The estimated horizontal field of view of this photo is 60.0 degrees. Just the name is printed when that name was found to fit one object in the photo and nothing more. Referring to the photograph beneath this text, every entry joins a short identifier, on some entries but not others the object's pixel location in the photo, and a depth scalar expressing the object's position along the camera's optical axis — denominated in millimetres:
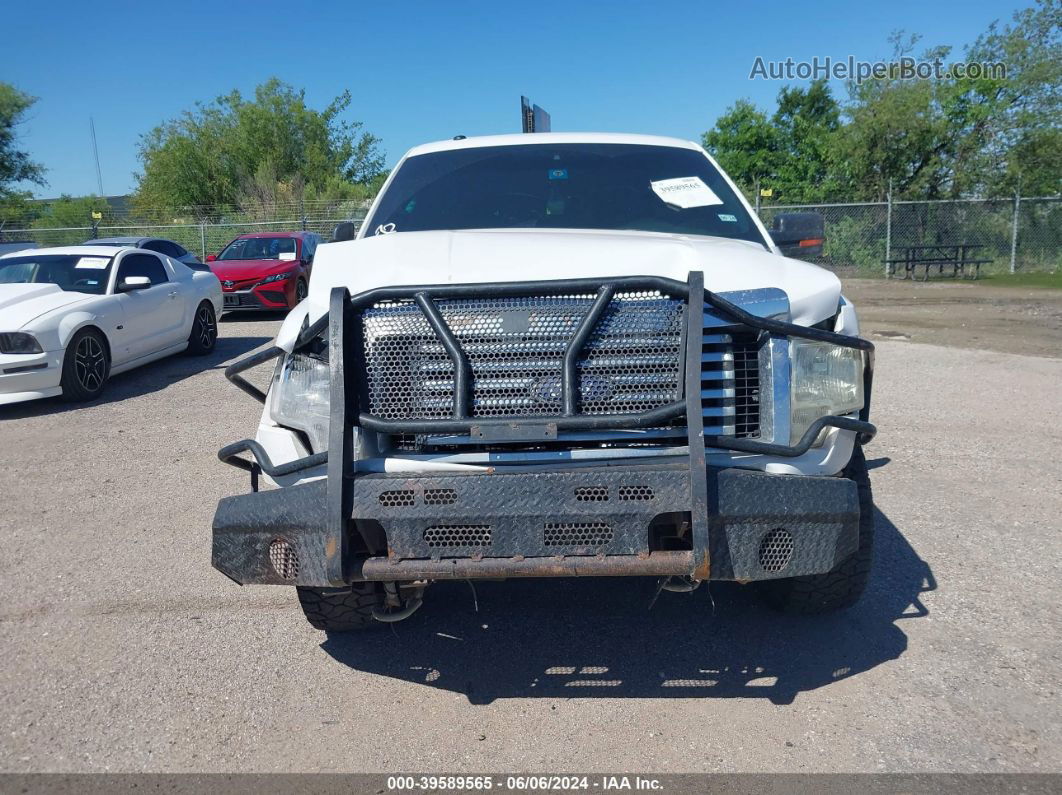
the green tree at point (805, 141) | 38500
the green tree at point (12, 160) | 45062
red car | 15352
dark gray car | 14807
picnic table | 22531
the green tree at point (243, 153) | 41875
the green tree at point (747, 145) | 44031
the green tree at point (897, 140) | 27516
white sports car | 8406
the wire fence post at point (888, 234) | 23641
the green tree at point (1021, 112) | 26703
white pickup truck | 2713
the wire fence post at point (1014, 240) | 22953
